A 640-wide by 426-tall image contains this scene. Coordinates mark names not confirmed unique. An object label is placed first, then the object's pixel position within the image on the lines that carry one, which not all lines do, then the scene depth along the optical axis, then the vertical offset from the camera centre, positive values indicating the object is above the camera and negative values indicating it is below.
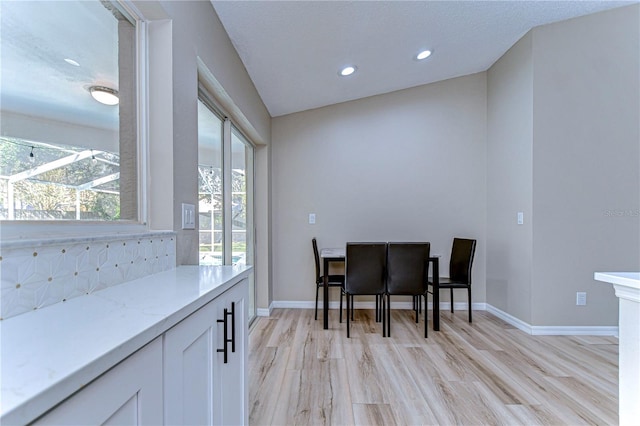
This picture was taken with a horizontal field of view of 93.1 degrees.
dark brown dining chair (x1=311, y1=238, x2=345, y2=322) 3.21 -0.73
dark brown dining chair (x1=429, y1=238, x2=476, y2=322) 3.17 -0.59
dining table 2.98 -0.72
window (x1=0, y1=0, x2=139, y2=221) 0.78 +0.31
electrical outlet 2.84 -0.81
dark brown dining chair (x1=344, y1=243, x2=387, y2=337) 2.86 -0.54
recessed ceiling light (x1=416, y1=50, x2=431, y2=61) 2.91 +1.54
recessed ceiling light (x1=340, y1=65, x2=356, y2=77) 2.90 +1.38
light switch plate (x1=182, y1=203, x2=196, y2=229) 1.43 -0.02
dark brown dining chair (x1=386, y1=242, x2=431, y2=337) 2.85 -0.54
